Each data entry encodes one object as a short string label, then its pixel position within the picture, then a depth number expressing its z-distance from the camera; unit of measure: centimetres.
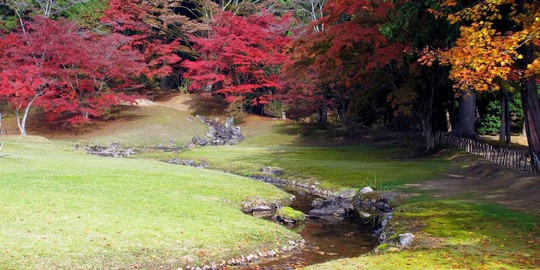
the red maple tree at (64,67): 4362
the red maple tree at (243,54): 5256
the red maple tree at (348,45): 2902
